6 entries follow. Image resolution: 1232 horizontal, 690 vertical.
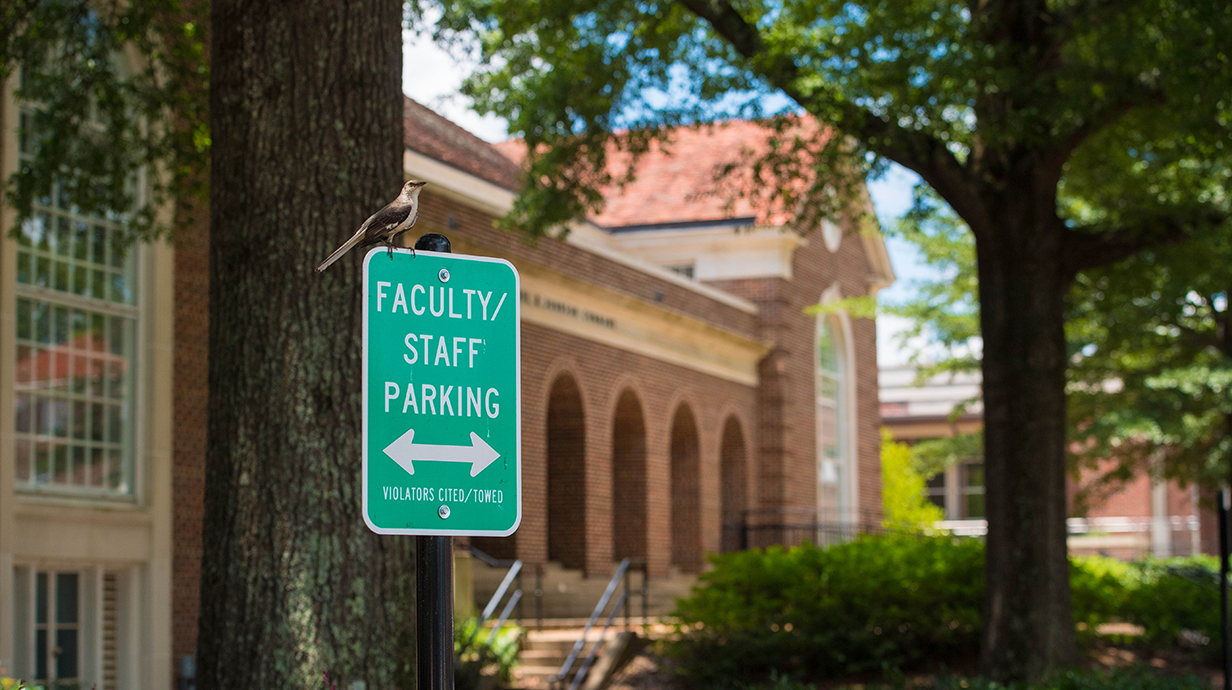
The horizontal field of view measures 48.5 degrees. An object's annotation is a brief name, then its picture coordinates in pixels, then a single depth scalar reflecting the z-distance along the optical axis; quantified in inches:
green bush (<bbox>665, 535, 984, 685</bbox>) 536.7
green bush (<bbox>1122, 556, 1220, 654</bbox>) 605.3
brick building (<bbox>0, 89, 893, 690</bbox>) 475.8
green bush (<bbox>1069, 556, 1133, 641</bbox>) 548.1
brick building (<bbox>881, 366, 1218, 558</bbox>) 1674.5
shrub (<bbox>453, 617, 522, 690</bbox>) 525.0
